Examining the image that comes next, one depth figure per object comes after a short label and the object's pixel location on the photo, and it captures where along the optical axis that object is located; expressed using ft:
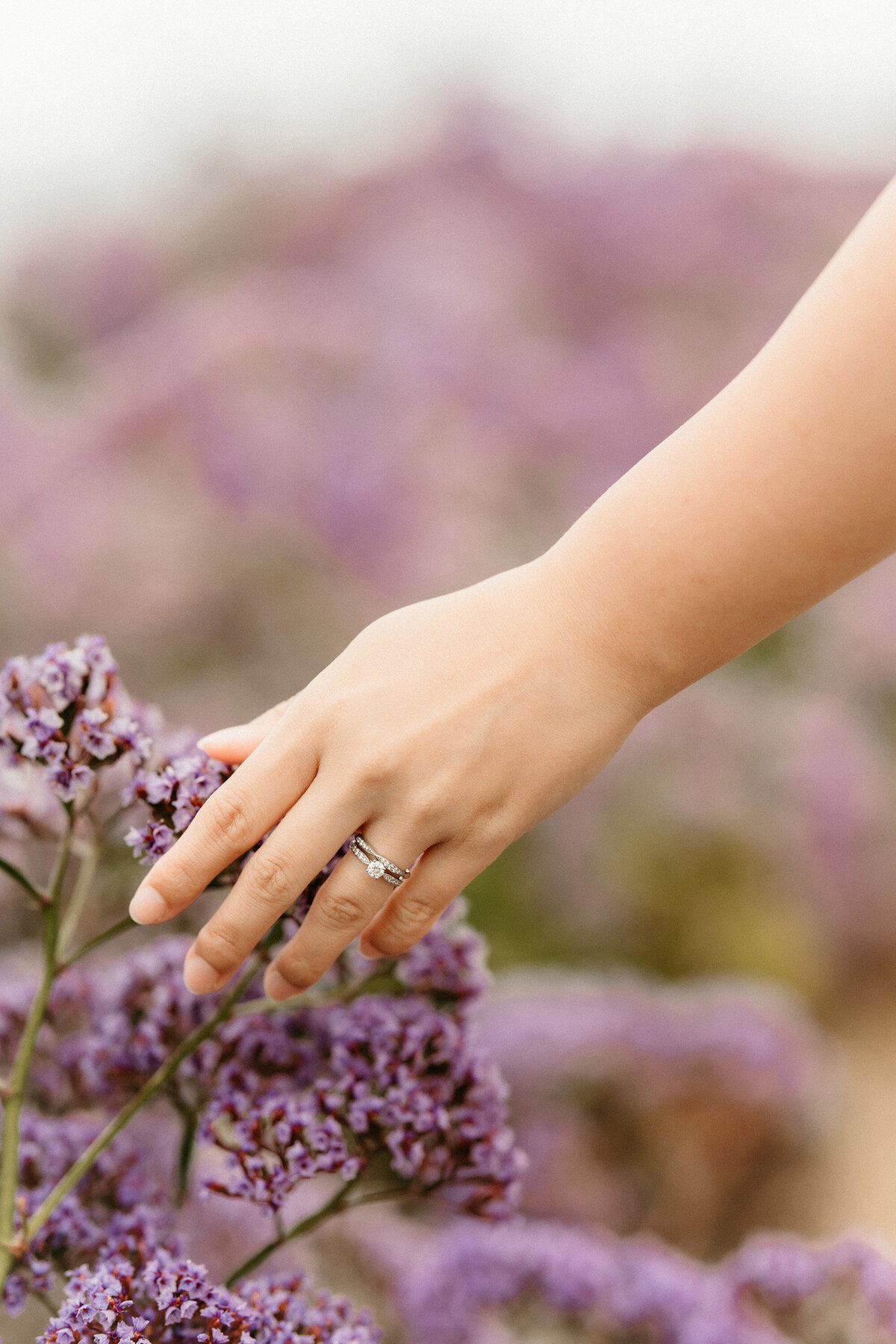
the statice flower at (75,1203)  3.14
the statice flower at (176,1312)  3.02
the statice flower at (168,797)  3.11
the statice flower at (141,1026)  3.29
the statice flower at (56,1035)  3.41
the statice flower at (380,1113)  3.18
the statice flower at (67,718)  3.08
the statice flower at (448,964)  3.29
